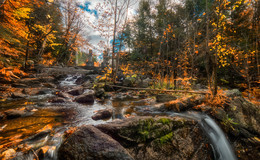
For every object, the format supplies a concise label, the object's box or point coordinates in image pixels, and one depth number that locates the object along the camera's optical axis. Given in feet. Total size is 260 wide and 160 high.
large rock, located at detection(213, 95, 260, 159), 9.46
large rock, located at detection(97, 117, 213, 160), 6.73
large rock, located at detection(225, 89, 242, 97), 14.51
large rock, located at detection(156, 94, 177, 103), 17.38
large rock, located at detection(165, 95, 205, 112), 13.53
